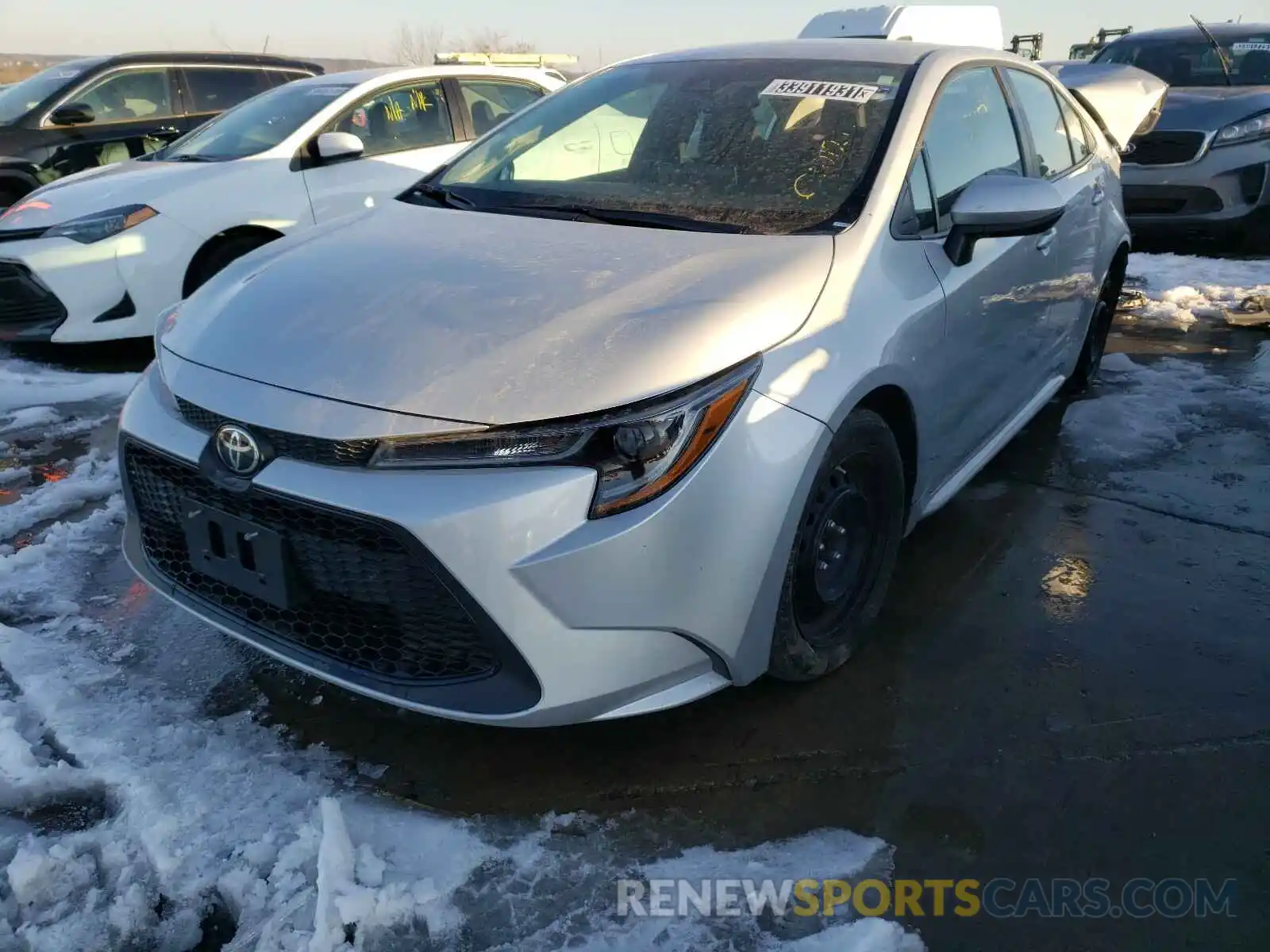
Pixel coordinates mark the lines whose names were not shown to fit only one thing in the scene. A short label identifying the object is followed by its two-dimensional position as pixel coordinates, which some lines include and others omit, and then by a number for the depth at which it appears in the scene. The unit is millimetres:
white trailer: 9047
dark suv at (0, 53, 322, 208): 7109
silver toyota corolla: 1892
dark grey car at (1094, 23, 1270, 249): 7258
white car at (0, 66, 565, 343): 5020
